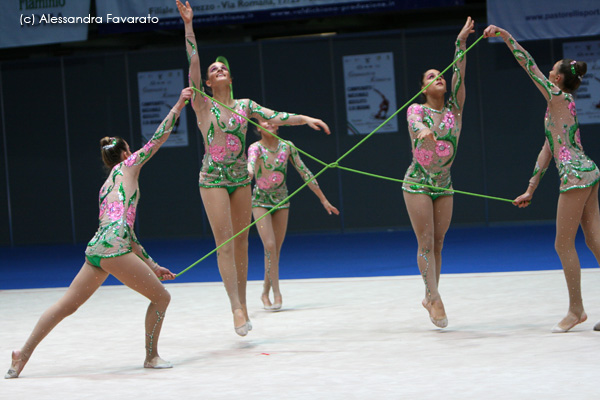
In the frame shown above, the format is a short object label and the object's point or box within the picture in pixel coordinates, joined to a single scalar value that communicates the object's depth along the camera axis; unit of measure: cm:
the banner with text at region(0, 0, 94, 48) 1212
